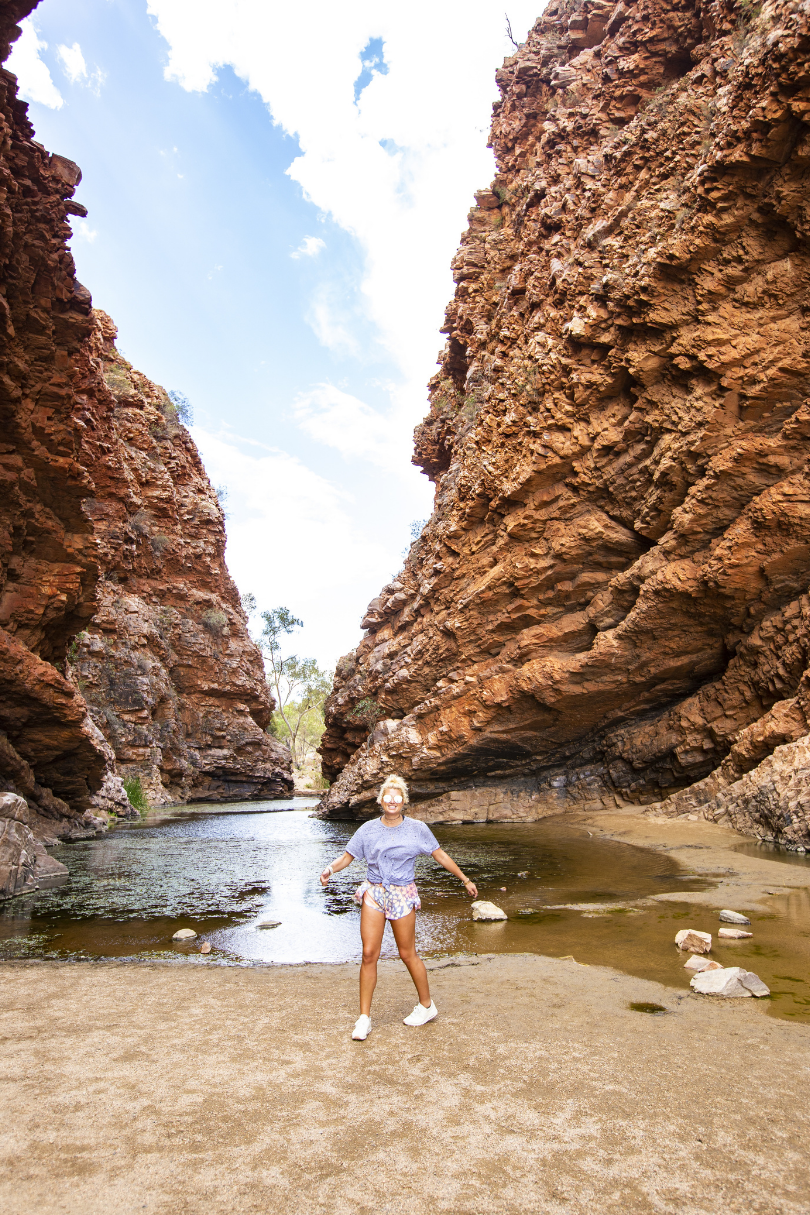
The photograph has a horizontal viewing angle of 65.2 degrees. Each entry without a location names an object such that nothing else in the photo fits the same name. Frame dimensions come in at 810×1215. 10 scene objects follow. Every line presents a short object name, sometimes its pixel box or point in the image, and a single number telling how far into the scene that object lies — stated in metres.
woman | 4.22
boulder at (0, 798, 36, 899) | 9.94
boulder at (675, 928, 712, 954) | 5.71
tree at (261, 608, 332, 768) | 58.06
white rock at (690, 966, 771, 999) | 4.54
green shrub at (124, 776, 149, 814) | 29.90
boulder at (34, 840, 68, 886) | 11.34
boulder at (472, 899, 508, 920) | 7.80
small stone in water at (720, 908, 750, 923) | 6.51
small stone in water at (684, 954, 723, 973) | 5.21
